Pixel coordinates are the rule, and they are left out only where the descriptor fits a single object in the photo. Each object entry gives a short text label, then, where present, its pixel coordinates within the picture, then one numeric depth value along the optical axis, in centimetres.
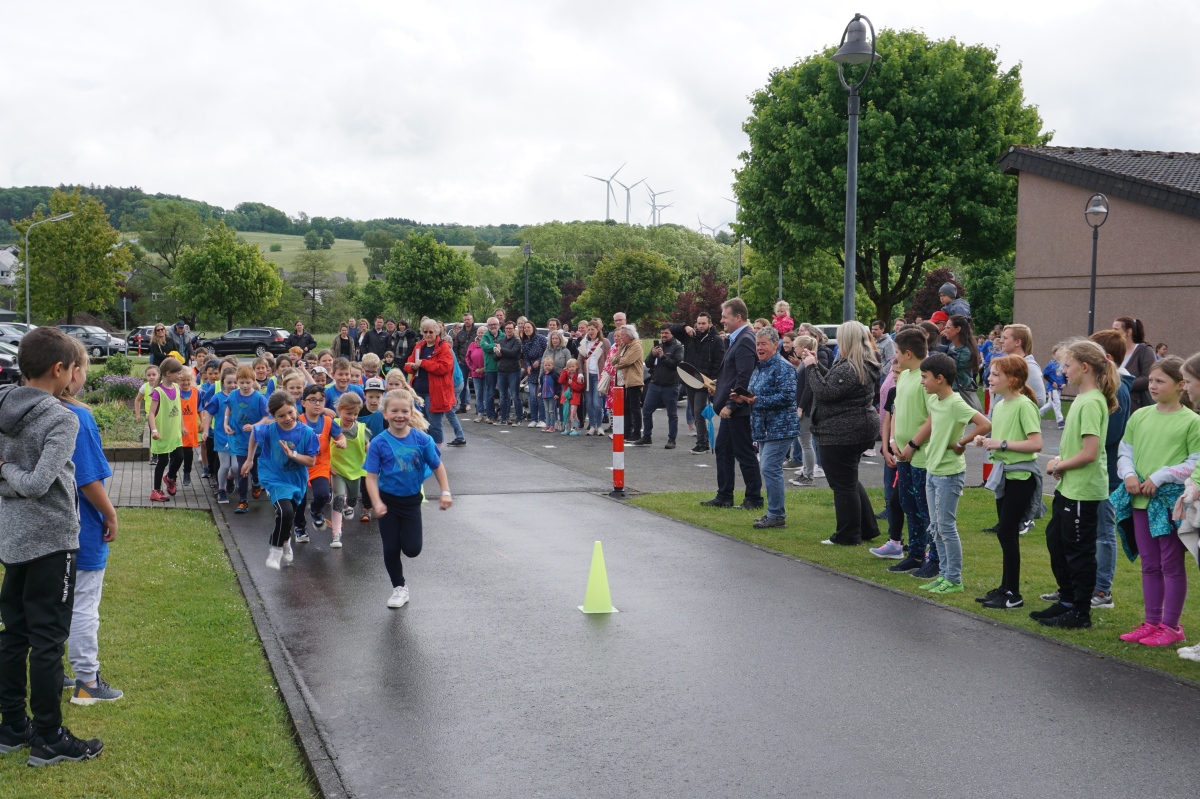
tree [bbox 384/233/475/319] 5762
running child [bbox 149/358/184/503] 1220
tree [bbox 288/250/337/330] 9912
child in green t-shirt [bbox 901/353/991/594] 786
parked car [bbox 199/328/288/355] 6053
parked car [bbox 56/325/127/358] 5278
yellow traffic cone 752
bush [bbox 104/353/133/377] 2611
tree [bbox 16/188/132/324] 6025
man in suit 1148
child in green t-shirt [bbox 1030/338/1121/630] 680
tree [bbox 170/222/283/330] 6606
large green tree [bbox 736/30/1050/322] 3494
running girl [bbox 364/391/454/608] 766
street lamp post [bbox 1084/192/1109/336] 2405
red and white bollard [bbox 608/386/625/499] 1257
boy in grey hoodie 465
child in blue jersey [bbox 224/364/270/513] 1170
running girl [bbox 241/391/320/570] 915
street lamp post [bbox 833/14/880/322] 1262
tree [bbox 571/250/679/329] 7350
